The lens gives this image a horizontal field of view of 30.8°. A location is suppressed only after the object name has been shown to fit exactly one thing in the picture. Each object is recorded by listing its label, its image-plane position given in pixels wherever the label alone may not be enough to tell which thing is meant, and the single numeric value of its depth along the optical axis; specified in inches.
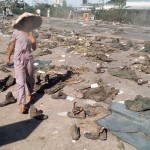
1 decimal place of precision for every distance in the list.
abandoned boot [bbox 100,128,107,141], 163.0
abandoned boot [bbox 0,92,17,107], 213.5
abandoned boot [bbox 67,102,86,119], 191.3
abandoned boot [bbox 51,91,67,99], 227.1
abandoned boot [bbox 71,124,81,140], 164.0
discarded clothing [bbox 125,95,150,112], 196.7
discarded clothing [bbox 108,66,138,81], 285.0
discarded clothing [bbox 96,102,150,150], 162.2
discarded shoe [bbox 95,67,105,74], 308.7
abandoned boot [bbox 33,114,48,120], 189.2
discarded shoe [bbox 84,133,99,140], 163.7
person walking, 197.9
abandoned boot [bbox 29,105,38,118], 192.2
